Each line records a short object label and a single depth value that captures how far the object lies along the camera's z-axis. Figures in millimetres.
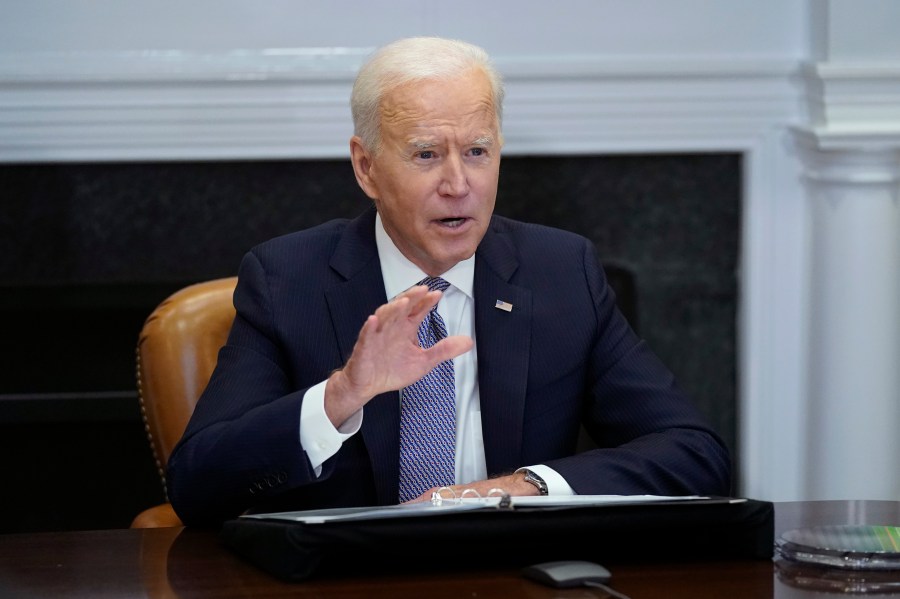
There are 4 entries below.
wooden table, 5451
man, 5778
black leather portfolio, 5471
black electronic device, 5436
